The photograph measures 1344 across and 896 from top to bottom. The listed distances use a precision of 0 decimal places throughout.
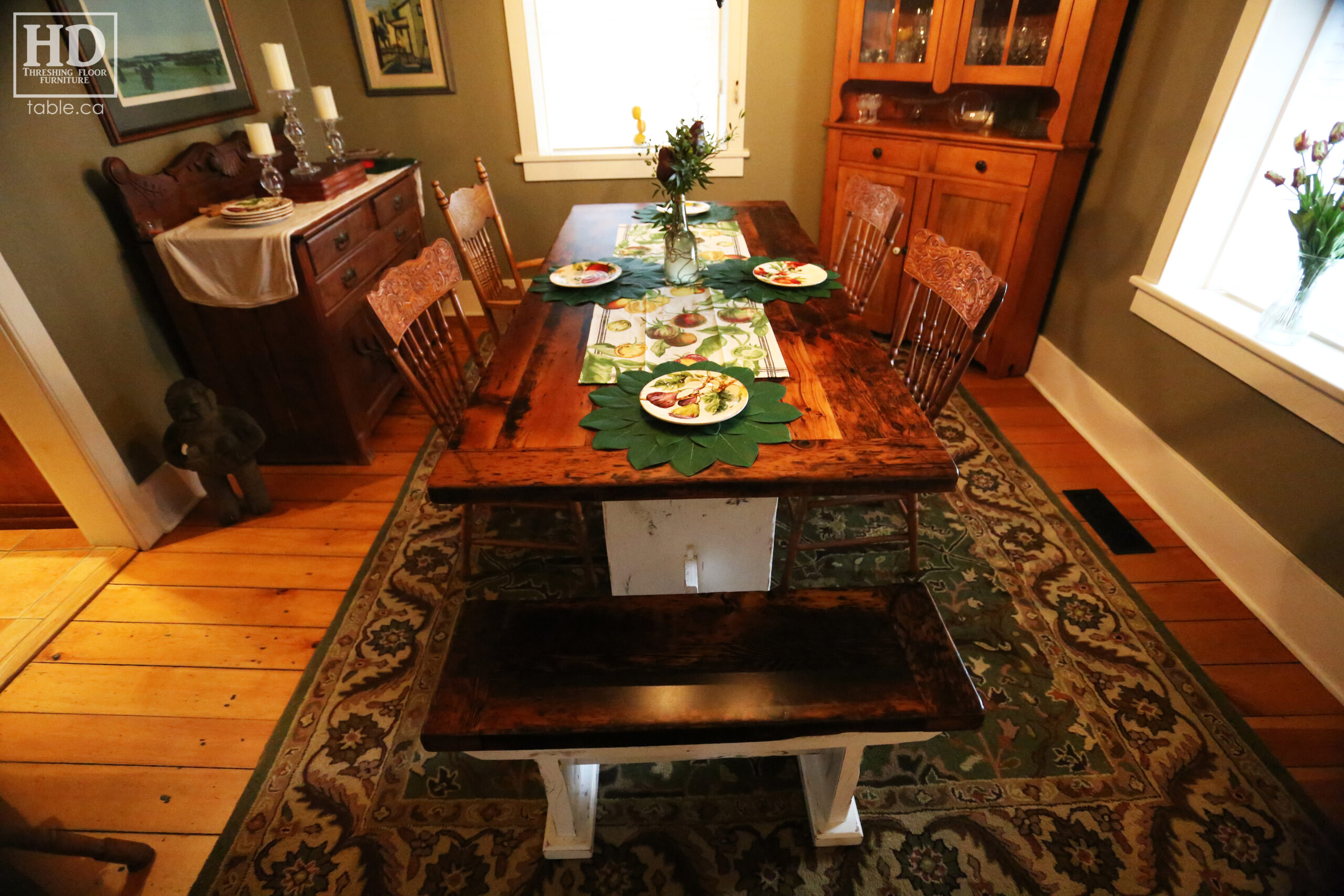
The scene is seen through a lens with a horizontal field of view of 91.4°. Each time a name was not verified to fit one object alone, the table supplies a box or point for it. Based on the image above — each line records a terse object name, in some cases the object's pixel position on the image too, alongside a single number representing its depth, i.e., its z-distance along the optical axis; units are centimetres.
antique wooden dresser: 213
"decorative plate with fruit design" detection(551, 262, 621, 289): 181
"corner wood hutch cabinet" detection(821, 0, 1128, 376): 240
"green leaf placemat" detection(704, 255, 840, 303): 175
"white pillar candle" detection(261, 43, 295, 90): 236
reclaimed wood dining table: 109
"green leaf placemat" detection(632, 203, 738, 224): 244
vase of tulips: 164
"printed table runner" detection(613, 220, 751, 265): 208
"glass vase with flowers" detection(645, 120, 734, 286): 162
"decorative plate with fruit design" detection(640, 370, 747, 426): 121
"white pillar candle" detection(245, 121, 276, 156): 214
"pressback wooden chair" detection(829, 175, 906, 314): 211
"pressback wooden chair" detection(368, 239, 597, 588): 154
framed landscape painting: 196
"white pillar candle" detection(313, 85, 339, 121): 262
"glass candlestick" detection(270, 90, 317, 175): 243
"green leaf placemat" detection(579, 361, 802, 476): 113
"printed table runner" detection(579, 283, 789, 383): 144
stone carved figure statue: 200
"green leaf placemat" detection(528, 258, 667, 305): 177
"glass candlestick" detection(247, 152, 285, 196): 229
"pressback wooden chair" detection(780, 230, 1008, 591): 152
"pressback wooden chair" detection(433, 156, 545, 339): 217
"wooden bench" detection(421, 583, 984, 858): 108
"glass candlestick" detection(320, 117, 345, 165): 270
